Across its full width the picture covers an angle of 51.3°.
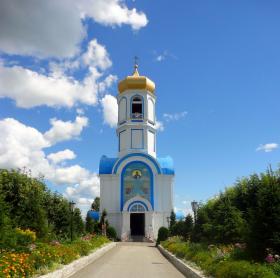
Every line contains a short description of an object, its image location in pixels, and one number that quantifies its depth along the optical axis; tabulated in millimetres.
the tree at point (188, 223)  19865
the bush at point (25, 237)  9117
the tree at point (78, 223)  20608
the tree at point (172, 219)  24762
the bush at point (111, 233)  26739
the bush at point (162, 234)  24176
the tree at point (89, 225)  24588
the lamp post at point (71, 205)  16437
